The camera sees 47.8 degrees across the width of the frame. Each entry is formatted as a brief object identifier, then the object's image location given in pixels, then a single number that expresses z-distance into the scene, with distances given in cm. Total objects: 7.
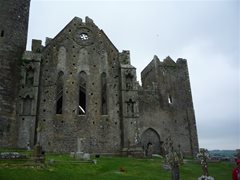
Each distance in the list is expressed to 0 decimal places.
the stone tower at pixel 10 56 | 2142
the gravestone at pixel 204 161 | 1280
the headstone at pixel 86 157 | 1768
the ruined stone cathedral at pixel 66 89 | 2226
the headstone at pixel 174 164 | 1233
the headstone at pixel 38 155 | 1500
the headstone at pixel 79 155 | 1811
